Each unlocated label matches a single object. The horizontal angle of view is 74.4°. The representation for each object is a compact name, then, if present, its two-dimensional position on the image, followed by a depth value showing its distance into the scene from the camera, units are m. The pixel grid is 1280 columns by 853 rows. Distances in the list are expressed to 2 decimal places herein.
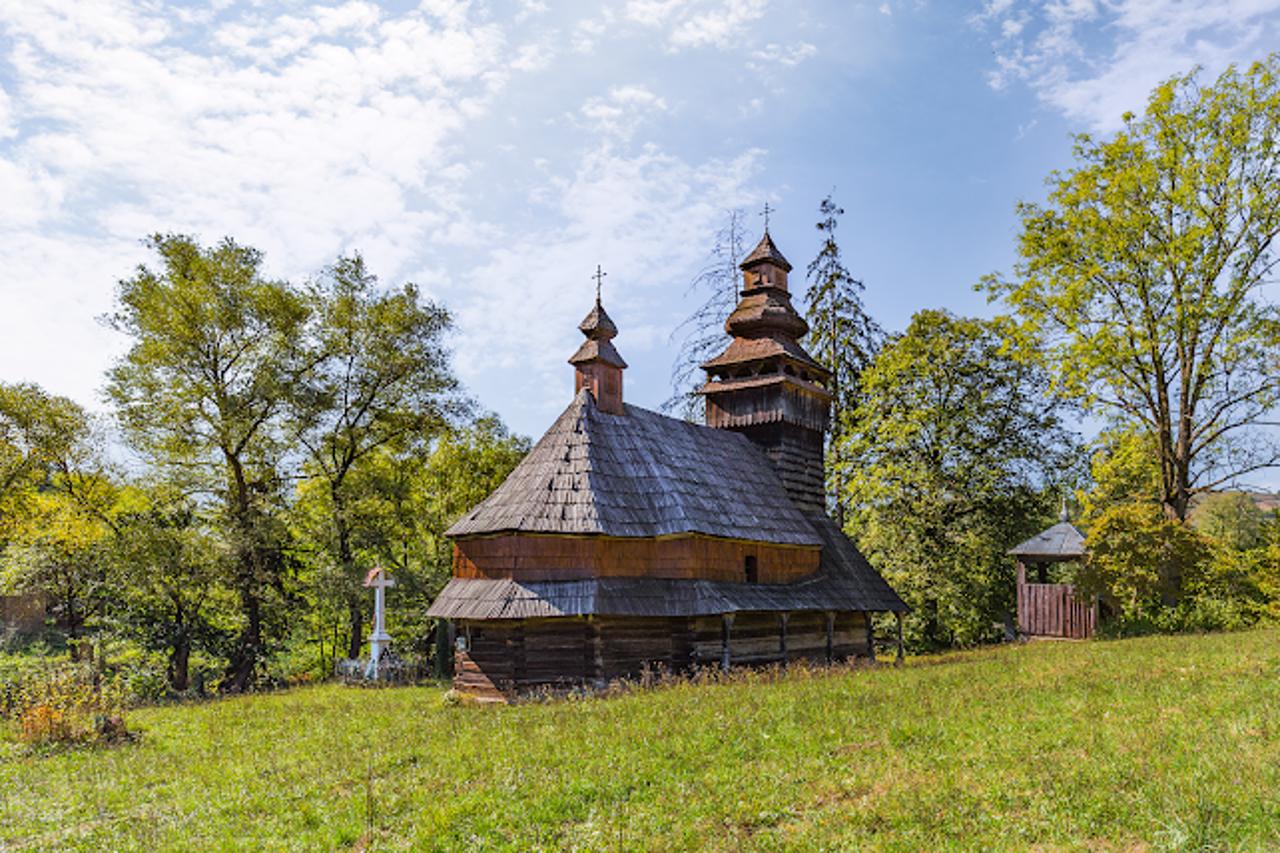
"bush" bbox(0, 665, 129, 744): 14.01
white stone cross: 23.84
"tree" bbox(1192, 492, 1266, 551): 46.91
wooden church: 18.45
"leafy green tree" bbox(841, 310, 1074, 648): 31.12
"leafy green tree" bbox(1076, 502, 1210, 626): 22.86
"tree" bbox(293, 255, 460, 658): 28.23
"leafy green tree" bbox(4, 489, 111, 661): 23.34
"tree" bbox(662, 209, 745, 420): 38.59
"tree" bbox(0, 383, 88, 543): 22.44
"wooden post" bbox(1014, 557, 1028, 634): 28.95
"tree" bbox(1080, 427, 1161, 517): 23.72
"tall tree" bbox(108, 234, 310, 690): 24.94
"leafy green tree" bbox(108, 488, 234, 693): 24.30
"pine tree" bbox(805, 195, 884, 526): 37.91
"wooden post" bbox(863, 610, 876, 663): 27.05
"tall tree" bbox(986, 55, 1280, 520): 22.05
